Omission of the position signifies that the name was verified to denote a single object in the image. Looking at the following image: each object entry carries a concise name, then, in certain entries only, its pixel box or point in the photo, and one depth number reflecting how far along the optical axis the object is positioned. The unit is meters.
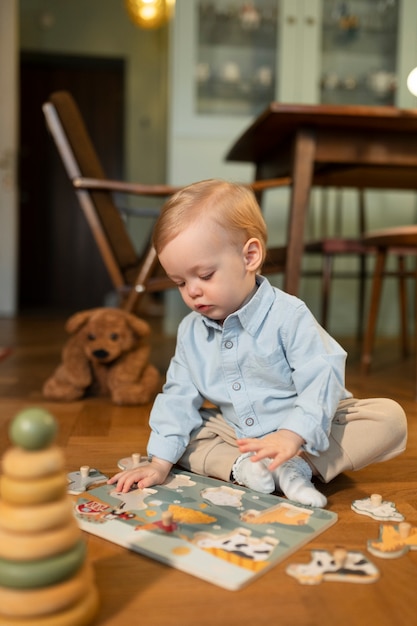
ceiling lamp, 4.03
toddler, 0.96
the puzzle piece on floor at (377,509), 0.91
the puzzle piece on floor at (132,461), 1.12
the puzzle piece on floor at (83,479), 0.99
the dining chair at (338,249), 2.76
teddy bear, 1.76
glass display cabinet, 3.33
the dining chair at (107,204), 1.90
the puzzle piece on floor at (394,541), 0.79
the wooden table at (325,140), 1.72
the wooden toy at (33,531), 0.56
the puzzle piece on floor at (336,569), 0.71
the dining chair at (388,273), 1.90
